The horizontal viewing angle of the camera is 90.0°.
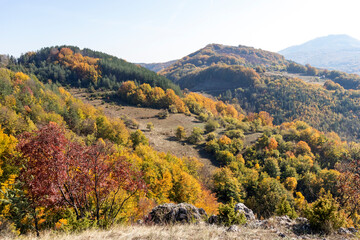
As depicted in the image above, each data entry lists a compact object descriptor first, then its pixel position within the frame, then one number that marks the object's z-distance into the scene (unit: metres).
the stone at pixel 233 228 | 10.98
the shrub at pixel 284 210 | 16.72
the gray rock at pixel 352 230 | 11.48
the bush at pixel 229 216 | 12.56
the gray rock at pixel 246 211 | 15.40
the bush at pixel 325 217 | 10.98
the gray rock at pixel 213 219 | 13.12
